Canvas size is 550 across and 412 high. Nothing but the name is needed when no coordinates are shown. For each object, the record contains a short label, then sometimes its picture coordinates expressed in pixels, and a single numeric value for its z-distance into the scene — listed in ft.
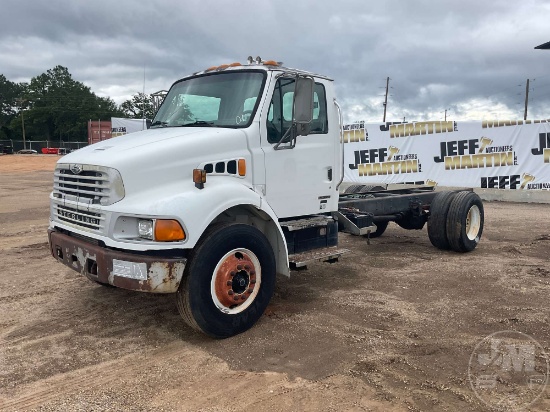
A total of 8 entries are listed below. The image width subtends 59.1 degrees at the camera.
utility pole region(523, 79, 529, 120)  160.37
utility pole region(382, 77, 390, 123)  191.21
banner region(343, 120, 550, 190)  50.85
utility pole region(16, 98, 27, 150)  247.09
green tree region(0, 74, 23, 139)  334.65
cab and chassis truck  13.79
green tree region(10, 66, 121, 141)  311.27
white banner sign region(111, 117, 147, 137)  78.02
